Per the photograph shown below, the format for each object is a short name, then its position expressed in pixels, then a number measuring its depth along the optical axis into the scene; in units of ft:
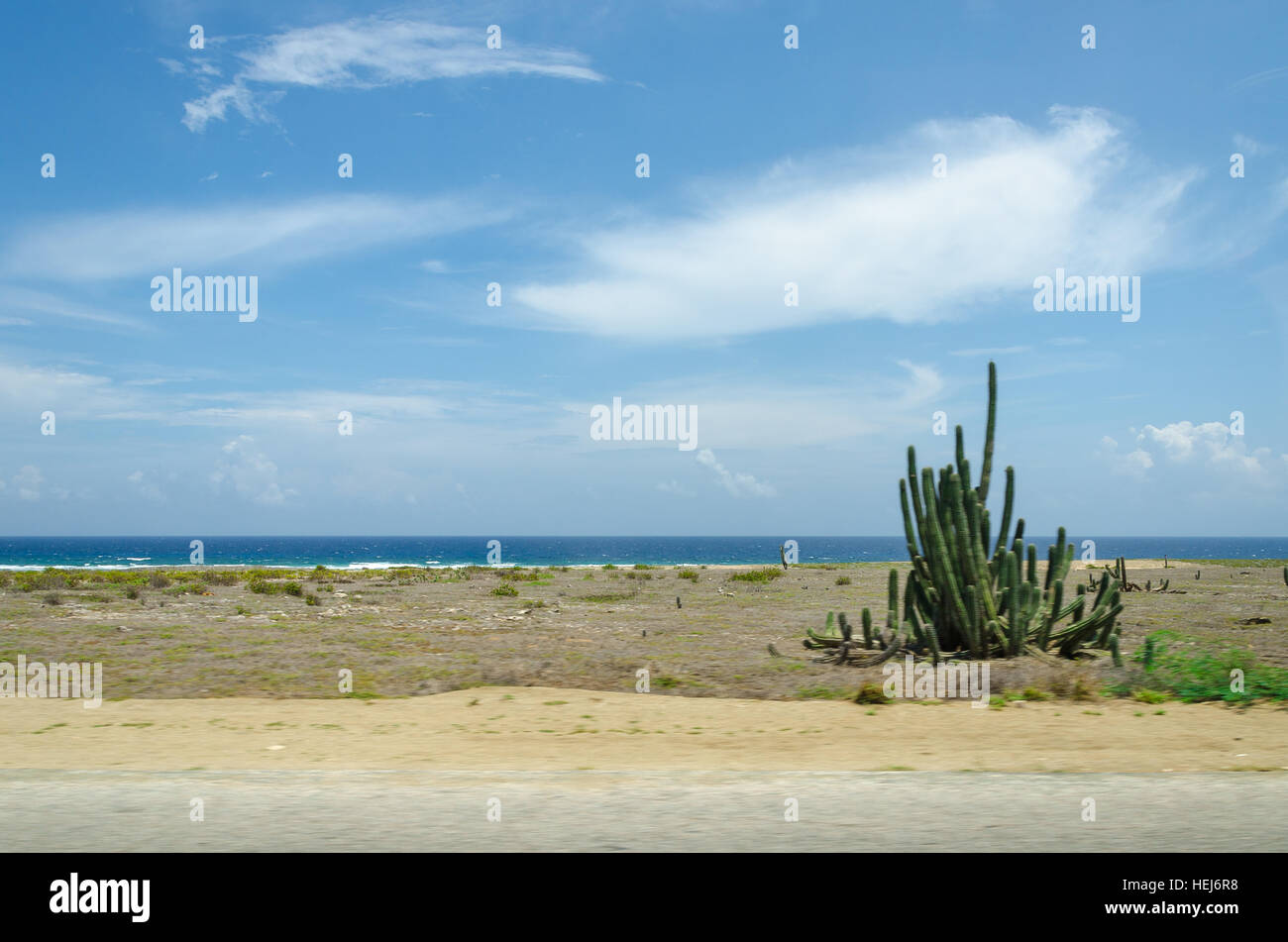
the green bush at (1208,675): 43.75
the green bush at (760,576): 157.79
